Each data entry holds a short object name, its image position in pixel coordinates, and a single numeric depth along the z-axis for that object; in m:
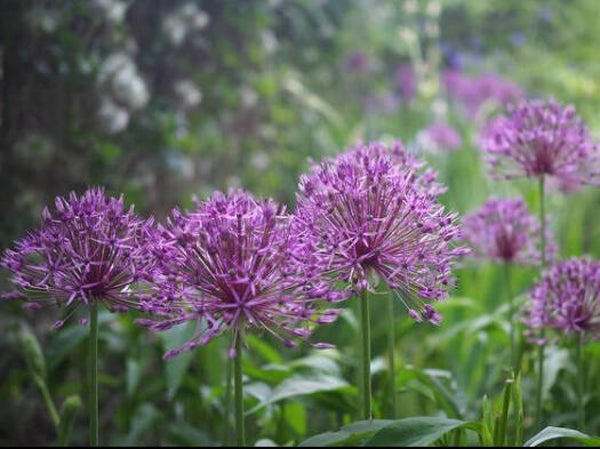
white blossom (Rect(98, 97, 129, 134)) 2.59
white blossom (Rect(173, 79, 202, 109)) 3.29
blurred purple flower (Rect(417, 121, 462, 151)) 3.99
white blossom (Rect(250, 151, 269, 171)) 3.98
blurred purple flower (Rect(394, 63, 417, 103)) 6.43
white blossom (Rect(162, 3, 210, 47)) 3.09
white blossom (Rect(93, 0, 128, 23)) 2.46
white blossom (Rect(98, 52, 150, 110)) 2.57
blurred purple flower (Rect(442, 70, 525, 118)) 5.57
